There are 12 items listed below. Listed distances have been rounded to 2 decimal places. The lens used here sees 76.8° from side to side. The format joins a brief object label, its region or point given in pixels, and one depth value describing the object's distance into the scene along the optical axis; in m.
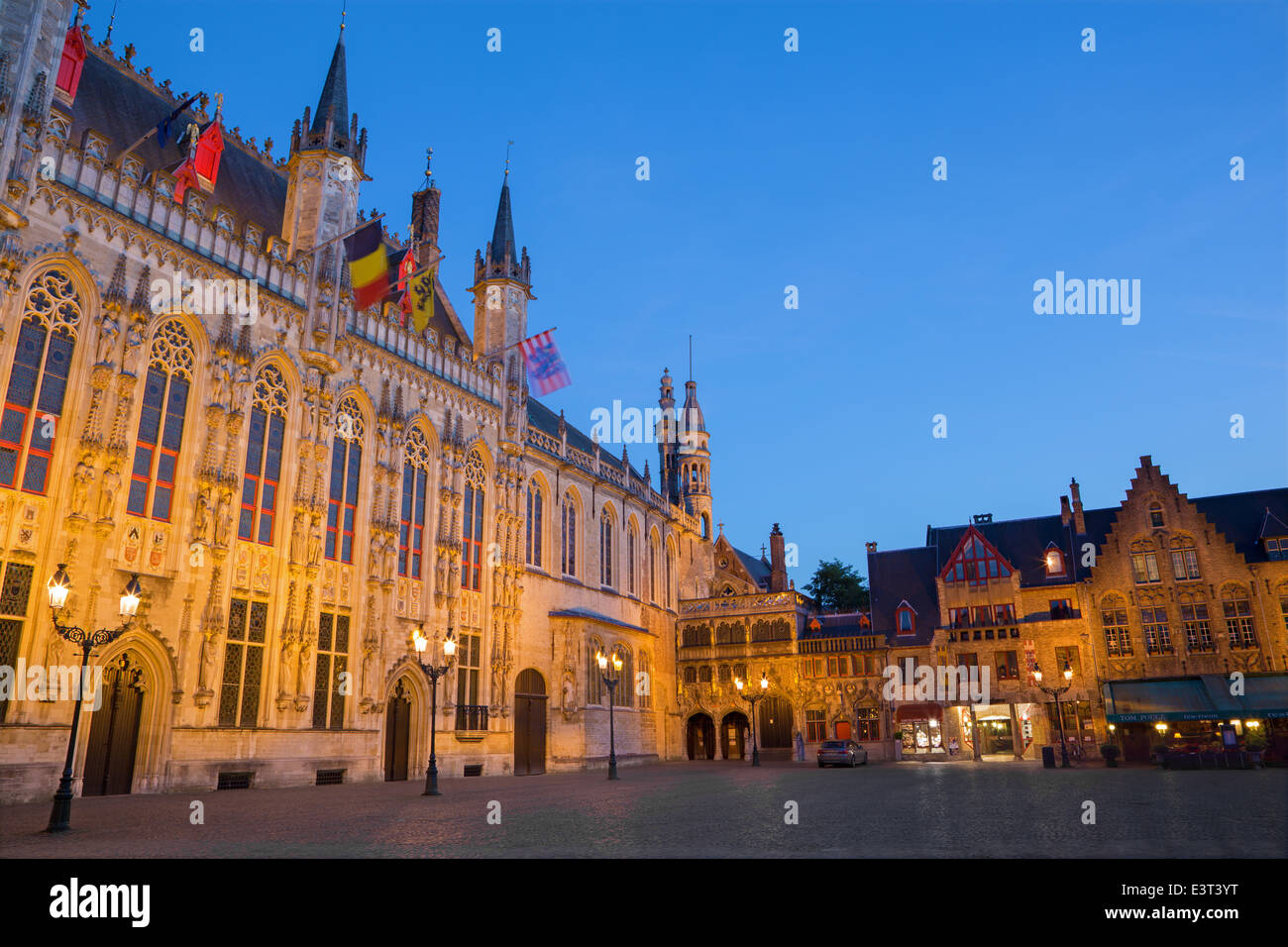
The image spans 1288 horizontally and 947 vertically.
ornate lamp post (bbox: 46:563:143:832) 13.42
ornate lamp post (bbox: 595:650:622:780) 28.92
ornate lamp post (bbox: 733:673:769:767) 39.76
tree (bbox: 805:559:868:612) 71.28
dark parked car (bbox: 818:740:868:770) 37.25
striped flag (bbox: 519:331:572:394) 38.38
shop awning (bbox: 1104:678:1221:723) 37.94
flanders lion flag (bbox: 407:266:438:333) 34.84
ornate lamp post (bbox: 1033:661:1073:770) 33.41
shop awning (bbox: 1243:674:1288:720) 37.03
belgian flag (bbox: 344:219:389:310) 31.89
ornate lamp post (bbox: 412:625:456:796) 21.88
